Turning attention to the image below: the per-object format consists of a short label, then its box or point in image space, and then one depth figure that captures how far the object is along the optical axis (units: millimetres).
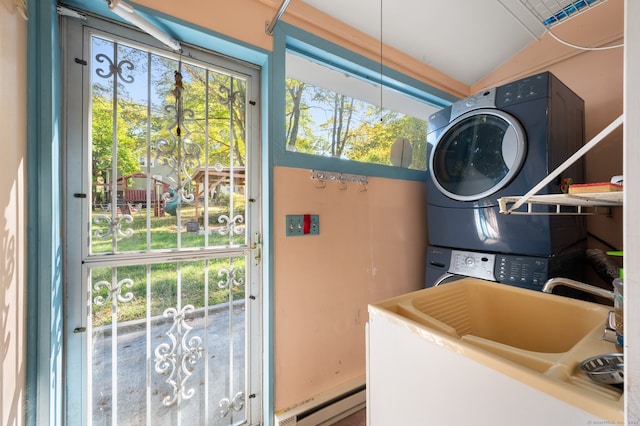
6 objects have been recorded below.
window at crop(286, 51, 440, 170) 1482
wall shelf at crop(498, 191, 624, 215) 538
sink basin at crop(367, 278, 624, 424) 402
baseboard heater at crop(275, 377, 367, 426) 1257
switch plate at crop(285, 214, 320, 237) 1313
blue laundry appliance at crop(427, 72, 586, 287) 1229
